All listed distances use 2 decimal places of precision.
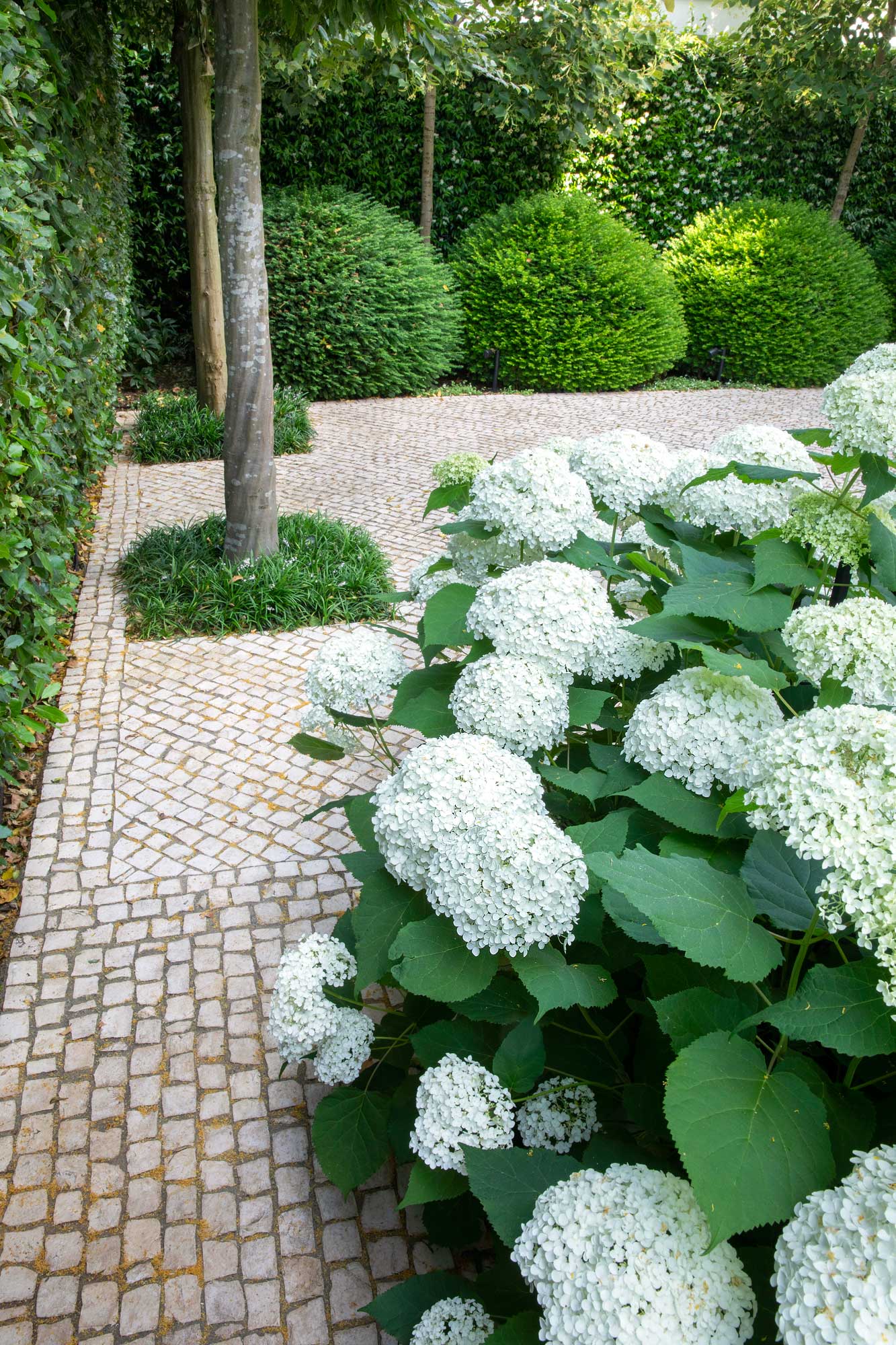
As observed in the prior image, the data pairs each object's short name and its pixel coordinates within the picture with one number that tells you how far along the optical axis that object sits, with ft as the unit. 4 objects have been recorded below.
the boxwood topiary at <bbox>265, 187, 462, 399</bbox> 32.99
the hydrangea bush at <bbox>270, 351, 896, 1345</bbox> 3.81
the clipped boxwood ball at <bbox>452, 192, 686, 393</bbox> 38.04
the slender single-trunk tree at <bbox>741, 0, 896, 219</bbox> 40.60
